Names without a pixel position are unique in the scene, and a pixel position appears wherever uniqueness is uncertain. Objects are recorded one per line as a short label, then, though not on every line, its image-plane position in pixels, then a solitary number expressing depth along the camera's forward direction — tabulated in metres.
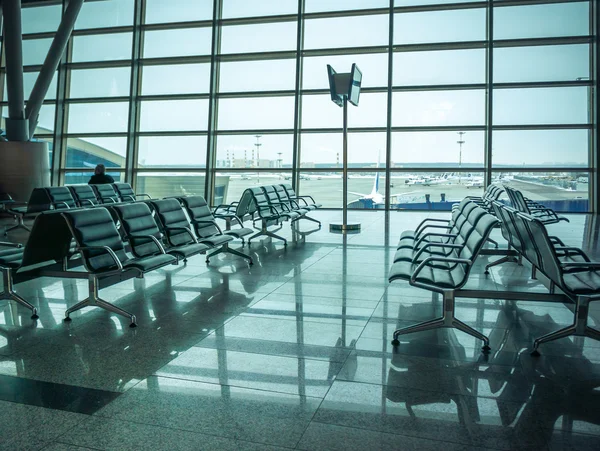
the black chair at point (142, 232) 4.26
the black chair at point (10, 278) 3.81
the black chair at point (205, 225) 5.49
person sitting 9.46
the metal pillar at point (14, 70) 10.54
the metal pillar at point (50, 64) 11.38
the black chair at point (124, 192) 9.09
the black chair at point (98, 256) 3.70
